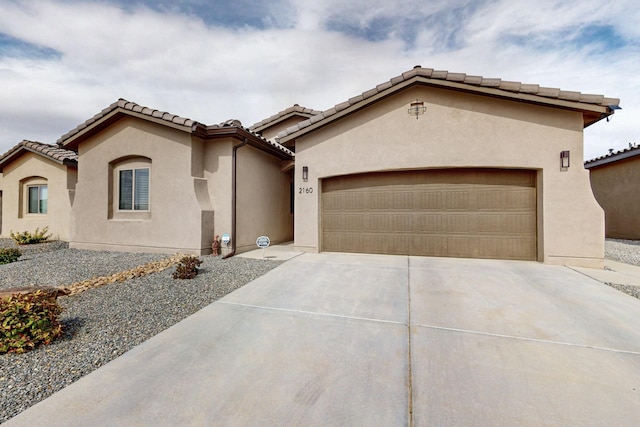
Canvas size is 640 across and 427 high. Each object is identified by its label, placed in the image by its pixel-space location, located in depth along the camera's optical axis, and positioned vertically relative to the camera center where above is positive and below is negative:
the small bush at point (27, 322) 2.66 -1.18
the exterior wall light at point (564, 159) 6.19 +1.38
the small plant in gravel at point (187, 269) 5.20 -1.14
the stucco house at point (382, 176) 6.29 +1.17
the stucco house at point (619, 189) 10.61 +1.20
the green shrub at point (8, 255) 6.92 -1.13
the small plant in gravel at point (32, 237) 9.80 -0.90
